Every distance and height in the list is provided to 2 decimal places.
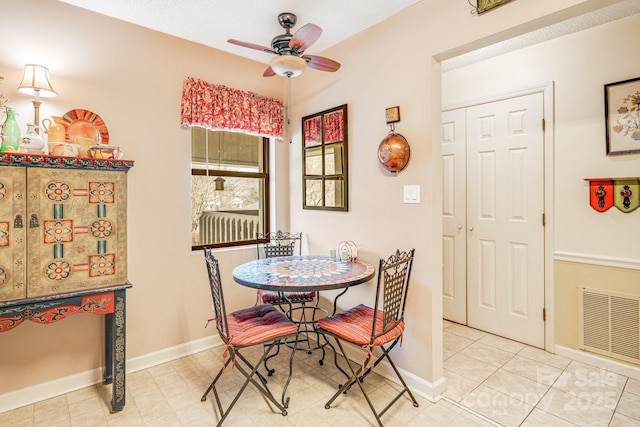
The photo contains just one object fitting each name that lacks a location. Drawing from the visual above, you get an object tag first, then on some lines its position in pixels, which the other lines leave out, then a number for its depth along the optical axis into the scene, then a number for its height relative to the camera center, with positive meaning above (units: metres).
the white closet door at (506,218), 2.92 -0.06
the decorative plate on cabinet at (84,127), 2.22 +0.61
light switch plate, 2.28 +0.13
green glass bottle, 1.93 +0.49
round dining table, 2.02 -0.42
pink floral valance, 2.81 +0.95
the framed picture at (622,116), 2.42 +0.70
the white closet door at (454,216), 3.43 -0.05
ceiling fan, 2.01 +1.06
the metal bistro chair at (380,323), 1.94 -0.72
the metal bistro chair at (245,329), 1.95 -0.72
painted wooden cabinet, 1.84 -0.16
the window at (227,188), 3.05 +0.25
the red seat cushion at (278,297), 2.72 -0.69
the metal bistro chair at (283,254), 2.71 -0.40
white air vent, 2.45 -0.87
